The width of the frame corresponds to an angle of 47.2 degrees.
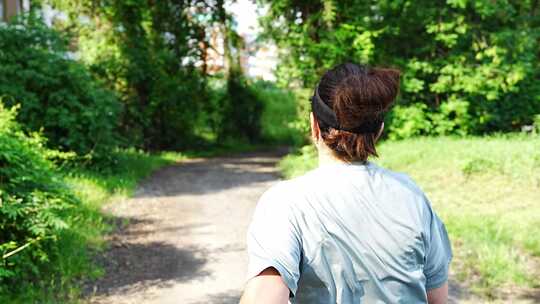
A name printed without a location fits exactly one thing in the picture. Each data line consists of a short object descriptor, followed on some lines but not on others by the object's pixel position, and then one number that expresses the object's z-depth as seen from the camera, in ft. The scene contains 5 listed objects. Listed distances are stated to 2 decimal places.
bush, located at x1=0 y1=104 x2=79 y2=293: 18.95
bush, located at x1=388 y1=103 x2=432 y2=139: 58.65
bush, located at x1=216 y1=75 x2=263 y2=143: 83.87
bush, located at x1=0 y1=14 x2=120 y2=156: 40.78
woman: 5.70
